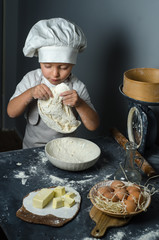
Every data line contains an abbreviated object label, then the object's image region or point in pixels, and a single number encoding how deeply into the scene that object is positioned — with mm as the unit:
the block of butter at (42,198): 1094
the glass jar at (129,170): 1269
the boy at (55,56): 1462
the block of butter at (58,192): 1158
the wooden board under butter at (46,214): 1041
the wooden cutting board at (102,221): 1019
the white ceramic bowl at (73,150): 1446
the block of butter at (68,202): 1116
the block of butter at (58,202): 1103
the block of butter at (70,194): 1146
